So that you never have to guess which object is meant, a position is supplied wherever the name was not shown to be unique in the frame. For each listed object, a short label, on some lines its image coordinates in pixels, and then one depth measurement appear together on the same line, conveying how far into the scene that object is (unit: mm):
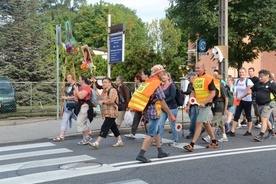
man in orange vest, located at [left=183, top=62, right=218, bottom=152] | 8250
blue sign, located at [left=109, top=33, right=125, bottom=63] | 16016
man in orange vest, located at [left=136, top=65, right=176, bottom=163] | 7195
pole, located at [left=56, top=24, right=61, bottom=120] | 13648
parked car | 15531
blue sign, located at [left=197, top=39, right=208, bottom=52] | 16516
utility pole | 14984
